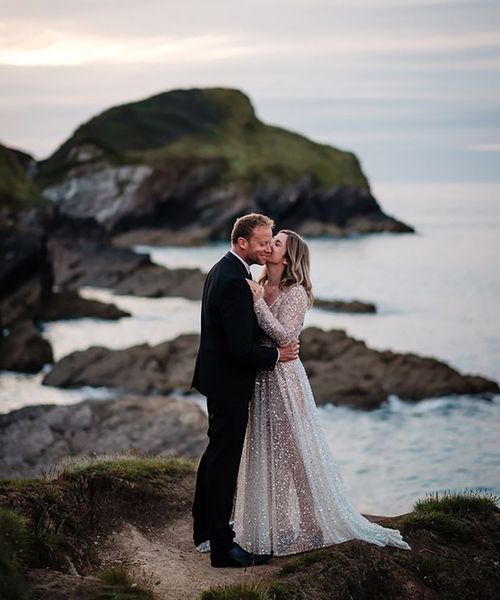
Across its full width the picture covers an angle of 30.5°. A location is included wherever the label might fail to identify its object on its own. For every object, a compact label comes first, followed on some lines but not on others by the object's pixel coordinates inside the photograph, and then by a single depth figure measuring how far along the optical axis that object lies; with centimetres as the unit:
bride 868
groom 804
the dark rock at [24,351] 3534
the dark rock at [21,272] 4309
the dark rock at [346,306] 5016
